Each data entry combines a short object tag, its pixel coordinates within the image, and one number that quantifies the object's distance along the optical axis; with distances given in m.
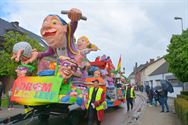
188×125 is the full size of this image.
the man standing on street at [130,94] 15.55
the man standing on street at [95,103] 8.98
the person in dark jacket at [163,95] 14.55
